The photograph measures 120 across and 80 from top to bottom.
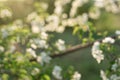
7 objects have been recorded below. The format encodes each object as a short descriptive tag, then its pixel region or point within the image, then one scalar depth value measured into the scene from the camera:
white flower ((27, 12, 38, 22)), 3.78
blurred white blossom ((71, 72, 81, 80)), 2.88
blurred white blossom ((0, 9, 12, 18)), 3.58
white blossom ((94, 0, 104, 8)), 3.88
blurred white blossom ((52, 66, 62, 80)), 3.06
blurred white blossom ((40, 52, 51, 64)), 3.10
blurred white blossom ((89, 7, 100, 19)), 3.90
